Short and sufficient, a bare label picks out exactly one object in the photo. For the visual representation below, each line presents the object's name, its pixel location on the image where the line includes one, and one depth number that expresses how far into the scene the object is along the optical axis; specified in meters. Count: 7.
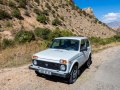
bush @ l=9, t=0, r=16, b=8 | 14.70
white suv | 3.68
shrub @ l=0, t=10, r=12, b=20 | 12.85
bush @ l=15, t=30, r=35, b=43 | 10.86
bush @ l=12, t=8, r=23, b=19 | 13.66
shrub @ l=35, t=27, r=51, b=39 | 12.66
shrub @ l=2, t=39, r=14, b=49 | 9.64
